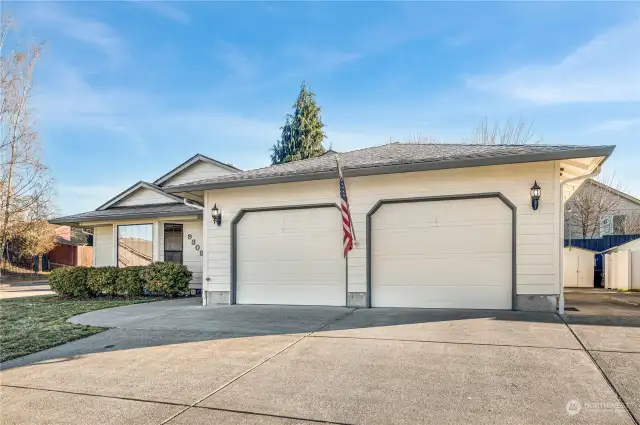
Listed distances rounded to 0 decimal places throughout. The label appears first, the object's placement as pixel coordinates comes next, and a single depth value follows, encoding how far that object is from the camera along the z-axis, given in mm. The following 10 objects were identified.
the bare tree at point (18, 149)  20000
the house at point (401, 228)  6871
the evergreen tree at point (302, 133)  23391
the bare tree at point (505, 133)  19938
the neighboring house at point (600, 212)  19688
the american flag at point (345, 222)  7449
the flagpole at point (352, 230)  7802
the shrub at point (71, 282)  11242
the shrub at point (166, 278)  10688
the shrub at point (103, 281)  11117
